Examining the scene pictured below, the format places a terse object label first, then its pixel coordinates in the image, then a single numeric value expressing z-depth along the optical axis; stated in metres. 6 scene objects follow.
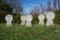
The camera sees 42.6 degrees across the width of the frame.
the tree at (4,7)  9.17
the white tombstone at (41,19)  5.69
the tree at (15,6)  14.01
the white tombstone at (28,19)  5.34
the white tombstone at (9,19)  5.54
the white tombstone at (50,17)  5.39
